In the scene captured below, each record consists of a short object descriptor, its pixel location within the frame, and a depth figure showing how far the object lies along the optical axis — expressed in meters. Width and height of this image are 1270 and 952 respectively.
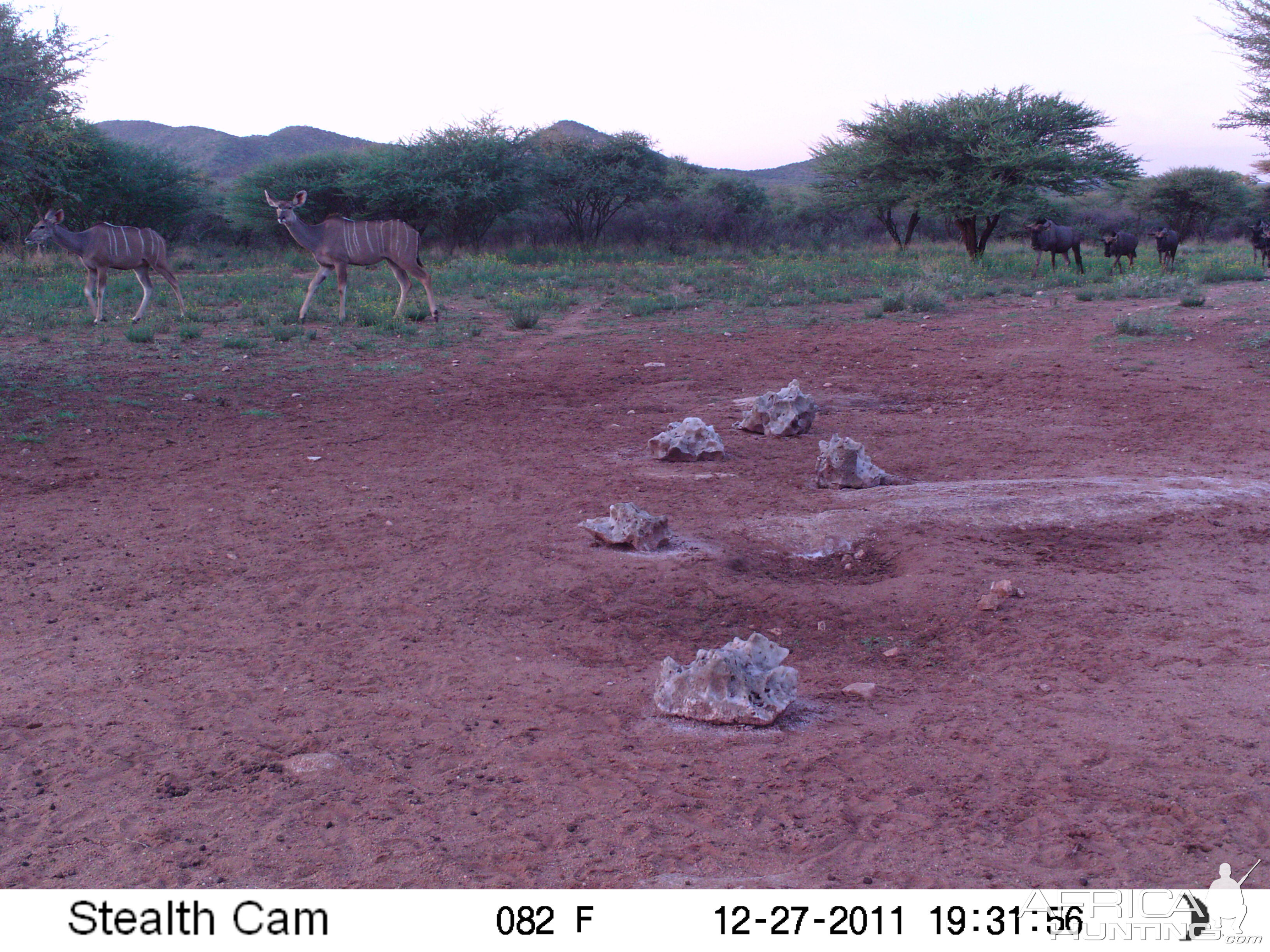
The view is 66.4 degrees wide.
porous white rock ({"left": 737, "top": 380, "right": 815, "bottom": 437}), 8.18
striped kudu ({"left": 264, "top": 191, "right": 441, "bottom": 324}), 14.51
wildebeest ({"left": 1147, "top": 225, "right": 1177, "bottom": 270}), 22.62
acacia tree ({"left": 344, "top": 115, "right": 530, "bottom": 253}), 29.67
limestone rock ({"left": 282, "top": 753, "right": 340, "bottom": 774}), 3.05
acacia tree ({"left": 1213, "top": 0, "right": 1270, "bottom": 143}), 13.43
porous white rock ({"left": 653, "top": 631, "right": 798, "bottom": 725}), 3.43
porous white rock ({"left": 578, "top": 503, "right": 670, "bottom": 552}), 5.20
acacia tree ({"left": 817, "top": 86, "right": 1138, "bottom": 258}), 24.38
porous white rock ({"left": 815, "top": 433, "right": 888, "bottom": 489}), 6.50
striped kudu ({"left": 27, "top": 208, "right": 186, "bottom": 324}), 13.62
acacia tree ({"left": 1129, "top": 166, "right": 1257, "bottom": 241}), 37.69
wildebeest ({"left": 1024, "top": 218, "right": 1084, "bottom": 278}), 21.20
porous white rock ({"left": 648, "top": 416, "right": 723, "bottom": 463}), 7.31
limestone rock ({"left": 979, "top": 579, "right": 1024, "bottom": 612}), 4.49
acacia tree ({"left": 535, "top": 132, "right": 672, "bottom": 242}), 33.19
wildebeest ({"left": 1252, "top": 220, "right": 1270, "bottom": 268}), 21.84
